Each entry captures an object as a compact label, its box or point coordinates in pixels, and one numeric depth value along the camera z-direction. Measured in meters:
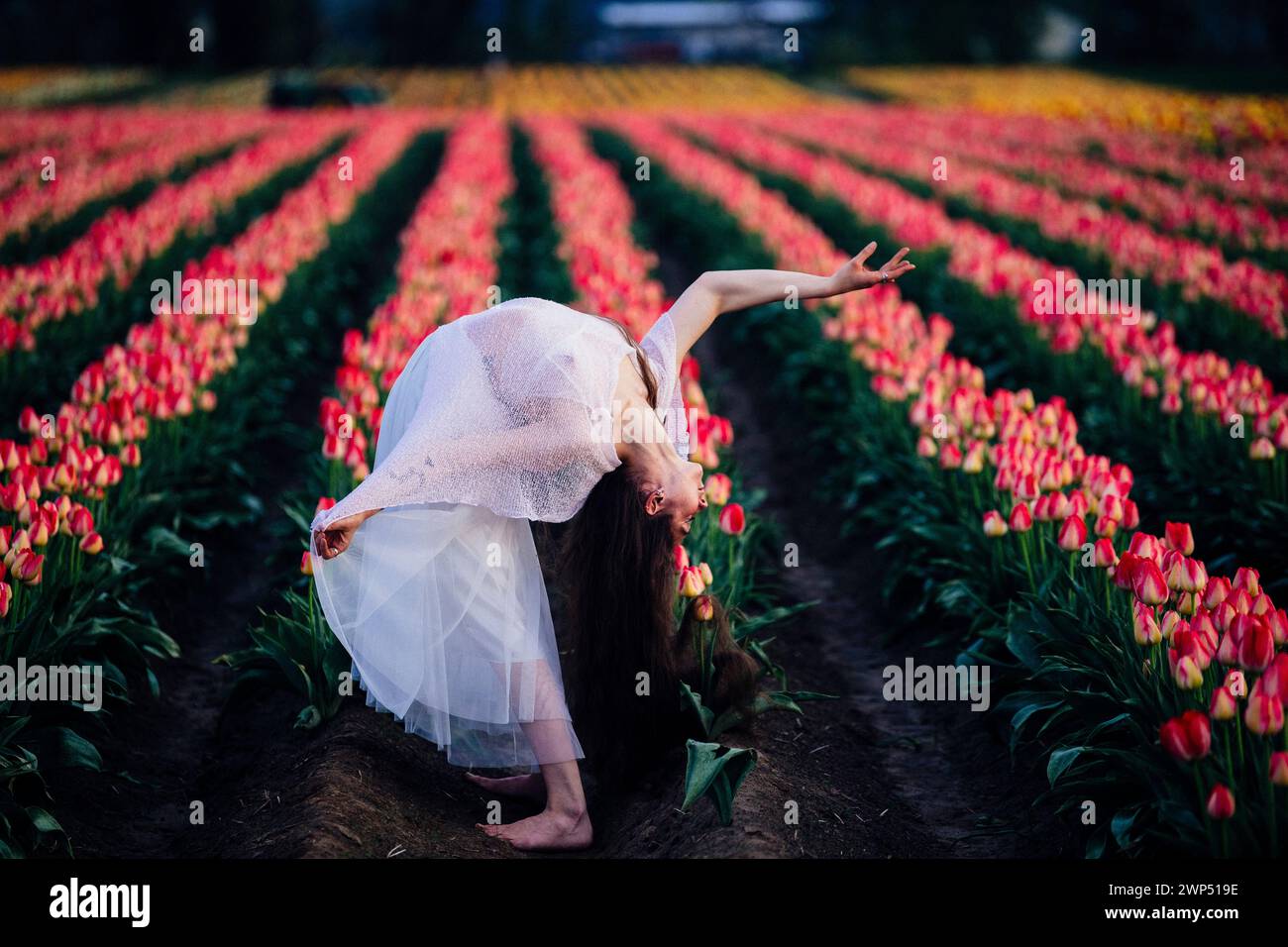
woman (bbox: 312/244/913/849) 3.72
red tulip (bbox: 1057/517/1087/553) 4.51
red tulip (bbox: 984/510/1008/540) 4.88
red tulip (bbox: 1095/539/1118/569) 4.16
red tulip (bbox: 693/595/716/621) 4.30
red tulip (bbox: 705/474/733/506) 5.24
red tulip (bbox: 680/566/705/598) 4.35
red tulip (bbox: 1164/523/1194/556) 4.14
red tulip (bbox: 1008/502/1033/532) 4.82
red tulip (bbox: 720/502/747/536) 4.93
